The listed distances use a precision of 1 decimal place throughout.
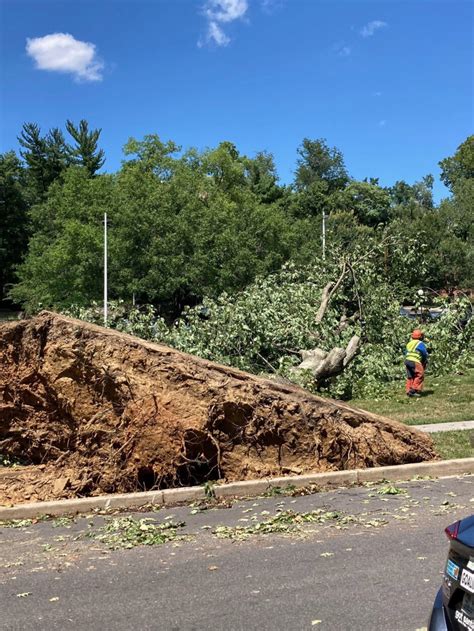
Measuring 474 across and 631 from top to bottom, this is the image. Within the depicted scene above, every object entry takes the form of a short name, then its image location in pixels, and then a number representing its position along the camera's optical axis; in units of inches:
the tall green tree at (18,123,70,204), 2044.8
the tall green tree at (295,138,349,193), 2965.1
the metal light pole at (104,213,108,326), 1031.6
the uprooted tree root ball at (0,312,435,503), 261.0
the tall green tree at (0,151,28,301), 1898.4
